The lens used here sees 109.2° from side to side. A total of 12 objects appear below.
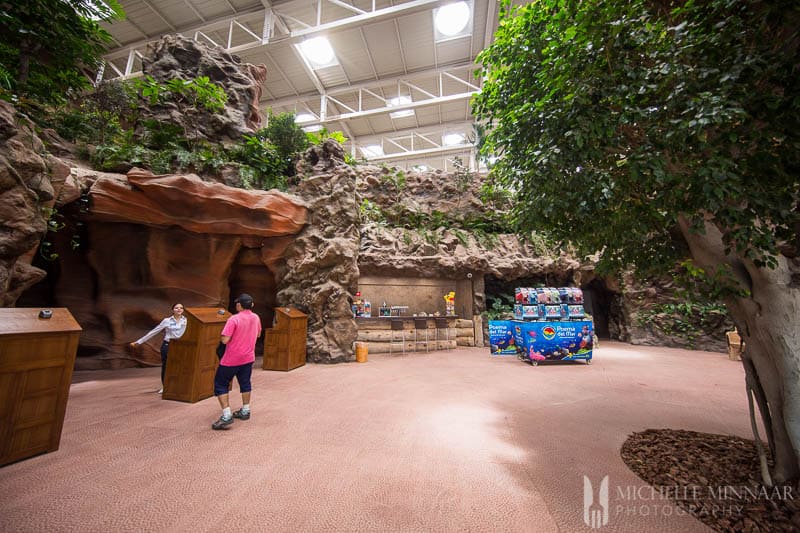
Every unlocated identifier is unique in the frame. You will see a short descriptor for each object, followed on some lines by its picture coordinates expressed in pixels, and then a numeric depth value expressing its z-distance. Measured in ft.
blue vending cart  24.58
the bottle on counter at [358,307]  29.08
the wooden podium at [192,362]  14.58
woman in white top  15.57
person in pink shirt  11.70
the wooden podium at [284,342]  21.98
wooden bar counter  30.86
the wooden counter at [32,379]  8.75
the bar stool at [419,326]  32.14
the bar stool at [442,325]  33.07
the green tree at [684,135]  6.35
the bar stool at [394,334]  31.07
